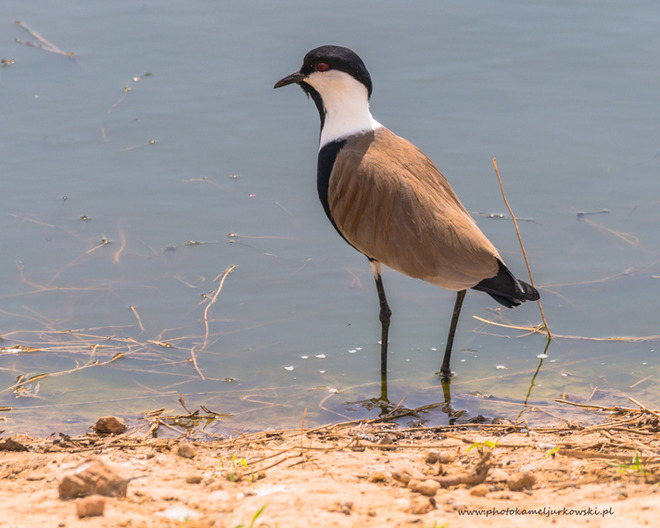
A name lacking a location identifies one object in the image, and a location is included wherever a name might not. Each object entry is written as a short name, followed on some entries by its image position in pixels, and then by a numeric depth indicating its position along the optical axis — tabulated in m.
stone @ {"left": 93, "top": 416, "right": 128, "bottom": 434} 9.52
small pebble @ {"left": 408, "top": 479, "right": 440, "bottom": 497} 6.99
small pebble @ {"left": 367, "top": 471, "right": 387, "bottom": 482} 7.51
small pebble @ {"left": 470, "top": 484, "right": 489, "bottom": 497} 6.97
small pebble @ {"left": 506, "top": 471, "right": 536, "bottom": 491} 7.12
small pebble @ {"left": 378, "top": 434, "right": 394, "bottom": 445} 8.88
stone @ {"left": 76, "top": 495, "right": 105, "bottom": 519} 6.32
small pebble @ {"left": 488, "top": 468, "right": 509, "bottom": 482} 7.29
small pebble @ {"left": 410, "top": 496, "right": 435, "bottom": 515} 6.54
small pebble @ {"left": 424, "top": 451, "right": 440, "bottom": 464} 8.02
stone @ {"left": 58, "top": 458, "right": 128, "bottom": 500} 6.69
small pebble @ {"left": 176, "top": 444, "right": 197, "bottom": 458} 8.57
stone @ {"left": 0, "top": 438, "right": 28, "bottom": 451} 8.70
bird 10.12
